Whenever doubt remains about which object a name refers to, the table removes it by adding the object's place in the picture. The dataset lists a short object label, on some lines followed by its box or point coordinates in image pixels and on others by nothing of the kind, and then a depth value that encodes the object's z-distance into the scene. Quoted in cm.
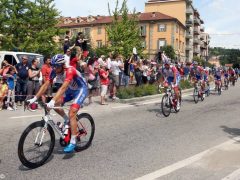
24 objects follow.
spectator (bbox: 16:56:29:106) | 1365
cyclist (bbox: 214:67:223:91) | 2200
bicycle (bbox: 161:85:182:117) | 1220
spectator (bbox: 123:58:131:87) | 1844
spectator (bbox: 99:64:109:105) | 1481
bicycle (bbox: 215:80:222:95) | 2159
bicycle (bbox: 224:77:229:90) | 2670
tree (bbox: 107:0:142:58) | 4350
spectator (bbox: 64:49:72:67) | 1239
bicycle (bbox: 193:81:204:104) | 1676
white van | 1709
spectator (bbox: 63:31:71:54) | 1340
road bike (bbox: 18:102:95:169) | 575
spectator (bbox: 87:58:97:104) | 1564
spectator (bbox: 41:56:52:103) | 1335
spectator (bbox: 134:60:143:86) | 1927
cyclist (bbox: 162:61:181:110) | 1275
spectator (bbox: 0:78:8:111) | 1252
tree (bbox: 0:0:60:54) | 3912
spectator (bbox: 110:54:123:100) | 1631
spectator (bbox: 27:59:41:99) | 1355
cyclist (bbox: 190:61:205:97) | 1755
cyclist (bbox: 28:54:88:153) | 634
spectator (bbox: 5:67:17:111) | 1277
